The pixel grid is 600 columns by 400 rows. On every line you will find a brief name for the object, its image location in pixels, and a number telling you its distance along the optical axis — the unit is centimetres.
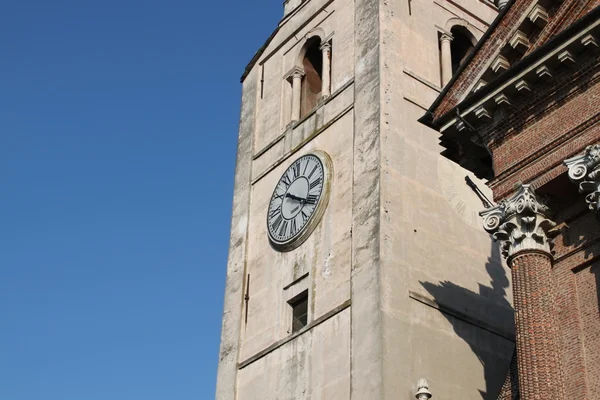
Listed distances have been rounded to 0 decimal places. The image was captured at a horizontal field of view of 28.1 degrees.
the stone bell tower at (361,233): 2925
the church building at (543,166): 2102
